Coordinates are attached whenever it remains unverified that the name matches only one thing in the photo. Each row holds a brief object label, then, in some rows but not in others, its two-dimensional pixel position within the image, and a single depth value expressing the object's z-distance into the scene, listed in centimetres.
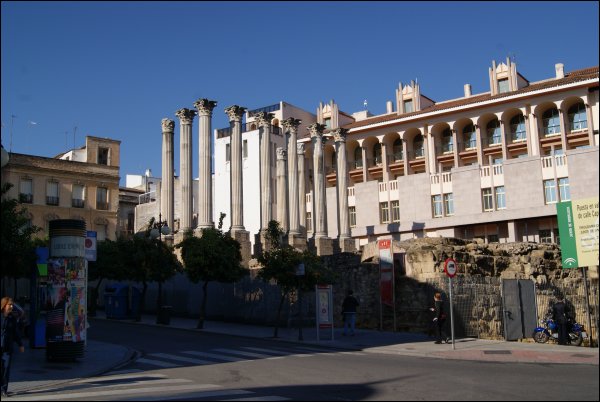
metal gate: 2300
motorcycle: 2152
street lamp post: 2969
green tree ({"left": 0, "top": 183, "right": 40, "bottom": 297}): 1495
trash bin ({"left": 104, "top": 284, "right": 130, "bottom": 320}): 3369
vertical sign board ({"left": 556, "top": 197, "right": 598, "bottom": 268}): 1689
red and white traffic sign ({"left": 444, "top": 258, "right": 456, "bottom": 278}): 2025
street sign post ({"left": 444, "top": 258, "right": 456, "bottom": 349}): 2025
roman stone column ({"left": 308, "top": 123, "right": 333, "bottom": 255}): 5419
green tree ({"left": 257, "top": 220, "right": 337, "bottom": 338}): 2444
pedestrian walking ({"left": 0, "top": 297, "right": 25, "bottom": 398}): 1192
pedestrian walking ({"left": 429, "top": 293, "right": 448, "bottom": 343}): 2141
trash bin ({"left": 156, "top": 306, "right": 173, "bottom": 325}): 2948
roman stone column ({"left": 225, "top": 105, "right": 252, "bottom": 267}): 4506
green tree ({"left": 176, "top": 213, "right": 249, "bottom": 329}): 2875
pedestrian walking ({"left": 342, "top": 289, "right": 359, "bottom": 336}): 2441
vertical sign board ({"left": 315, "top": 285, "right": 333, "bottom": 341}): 2356
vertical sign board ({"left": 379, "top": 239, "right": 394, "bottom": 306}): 2611
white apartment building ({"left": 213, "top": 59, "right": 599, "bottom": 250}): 4897
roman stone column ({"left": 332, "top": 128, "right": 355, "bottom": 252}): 5509
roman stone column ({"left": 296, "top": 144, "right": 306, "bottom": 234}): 5891
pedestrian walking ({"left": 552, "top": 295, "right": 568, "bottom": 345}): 2112
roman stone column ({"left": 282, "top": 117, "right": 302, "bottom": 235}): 5338
